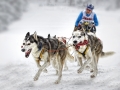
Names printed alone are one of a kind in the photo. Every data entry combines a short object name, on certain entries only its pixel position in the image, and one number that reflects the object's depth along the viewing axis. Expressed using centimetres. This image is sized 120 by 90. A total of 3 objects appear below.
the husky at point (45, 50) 1329
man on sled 1672
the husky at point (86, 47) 1387
